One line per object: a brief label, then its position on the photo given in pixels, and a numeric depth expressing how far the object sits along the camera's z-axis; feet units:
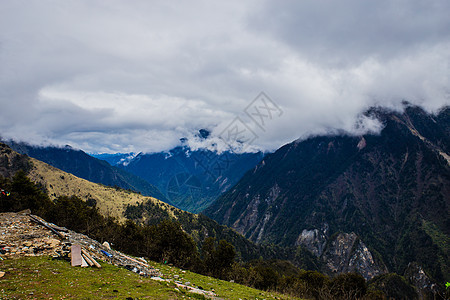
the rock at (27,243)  94.96
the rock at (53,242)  97.69
